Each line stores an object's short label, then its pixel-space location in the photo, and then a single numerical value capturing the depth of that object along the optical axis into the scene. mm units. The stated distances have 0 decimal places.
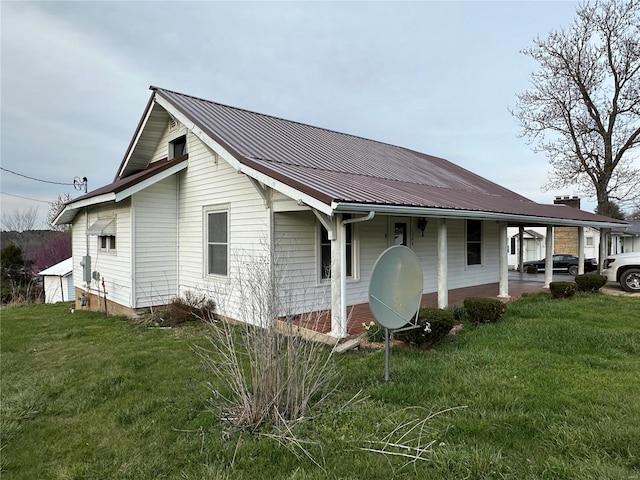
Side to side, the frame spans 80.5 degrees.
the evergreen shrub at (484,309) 6902
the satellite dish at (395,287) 4285
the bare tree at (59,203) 33688
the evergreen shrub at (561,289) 9436
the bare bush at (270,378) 3533
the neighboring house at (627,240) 29359
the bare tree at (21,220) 39125
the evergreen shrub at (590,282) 10164
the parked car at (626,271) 11047
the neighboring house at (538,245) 30175
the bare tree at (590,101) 20469
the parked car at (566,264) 20094
